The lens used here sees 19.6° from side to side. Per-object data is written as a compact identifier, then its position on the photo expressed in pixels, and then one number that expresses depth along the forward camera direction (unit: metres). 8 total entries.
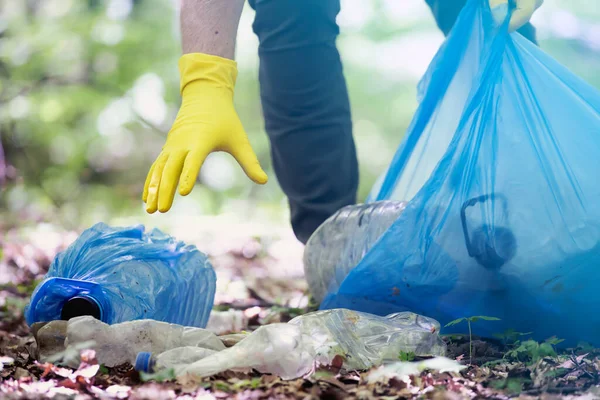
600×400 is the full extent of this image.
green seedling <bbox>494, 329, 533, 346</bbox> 2.27
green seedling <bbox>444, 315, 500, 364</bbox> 2.22
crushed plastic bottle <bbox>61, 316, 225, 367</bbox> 2.19
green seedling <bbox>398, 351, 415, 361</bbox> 2.18
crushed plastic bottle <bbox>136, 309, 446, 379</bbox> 2.12
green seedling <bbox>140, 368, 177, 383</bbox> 2.07
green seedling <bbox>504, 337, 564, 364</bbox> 2.18
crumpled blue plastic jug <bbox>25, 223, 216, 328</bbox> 2.29
